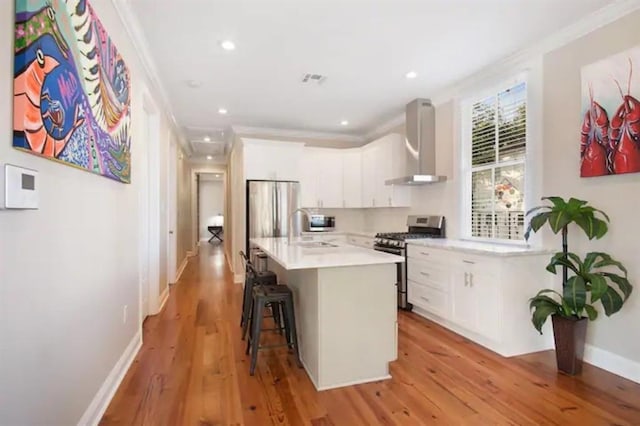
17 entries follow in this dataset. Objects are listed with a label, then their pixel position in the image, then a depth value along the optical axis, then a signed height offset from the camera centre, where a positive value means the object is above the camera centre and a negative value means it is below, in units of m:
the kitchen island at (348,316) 2.39 -0.76
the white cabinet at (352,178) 6.20 +0.63
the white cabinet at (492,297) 2.93 -0.79
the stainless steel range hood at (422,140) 4.54 +0.97
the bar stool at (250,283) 3.22 -0.70
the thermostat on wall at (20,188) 1.15 +0.09
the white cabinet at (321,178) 6.15 +0.62
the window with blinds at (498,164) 3.51 +0.53
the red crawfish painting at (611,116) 2.45 +0.73
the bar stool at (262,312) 2.63 -0.81
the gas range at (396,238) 4.29 -0.34
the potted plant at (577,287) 2.44 -0.56
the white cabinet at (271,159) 5.61 +0.90
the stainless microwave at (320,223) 6.07 -0.20
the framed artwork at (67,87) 1.25 +0.59
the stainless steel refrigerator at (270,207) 5.49 +0.09
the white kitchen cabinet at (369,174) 5.71 +0.66
